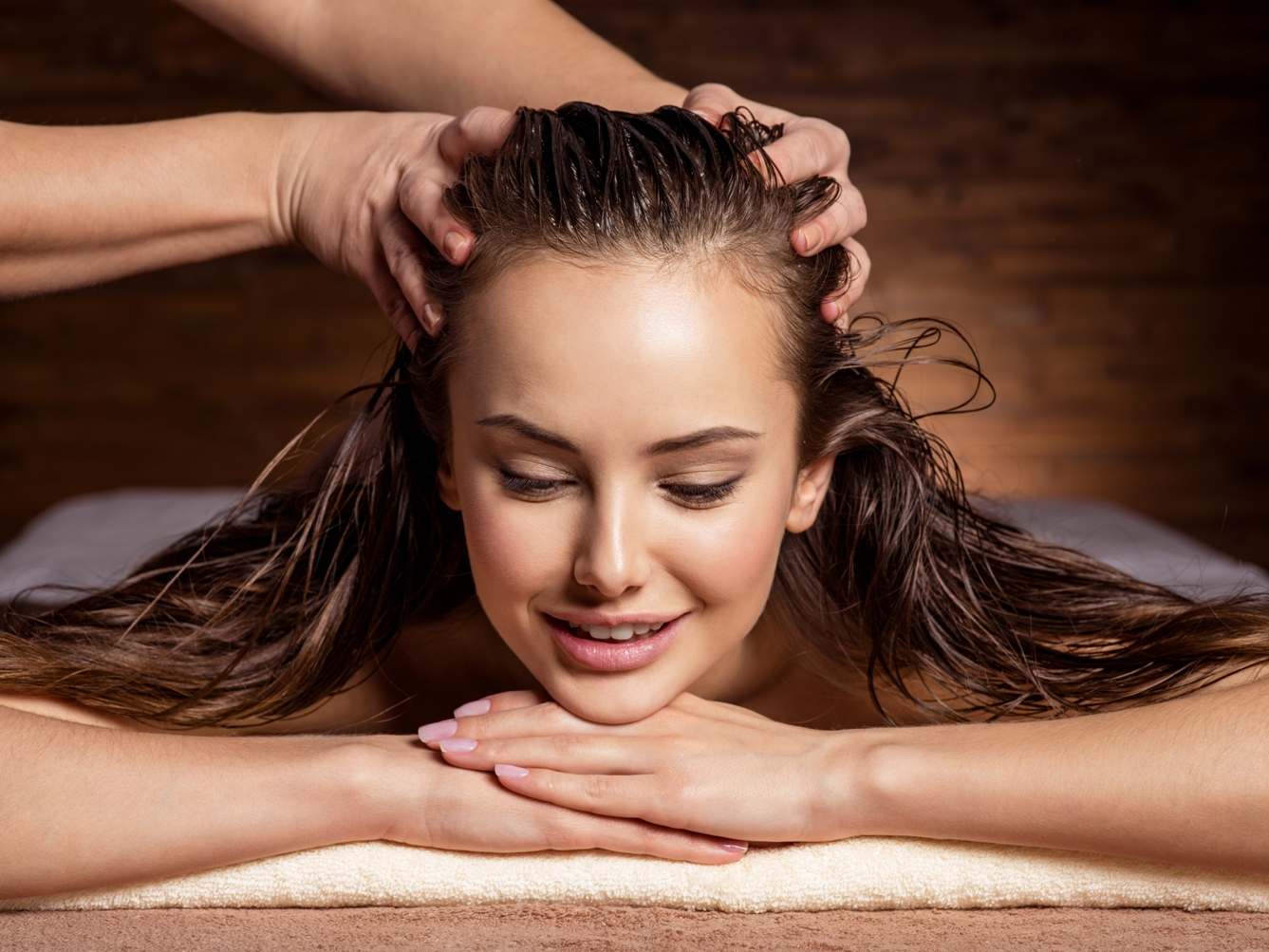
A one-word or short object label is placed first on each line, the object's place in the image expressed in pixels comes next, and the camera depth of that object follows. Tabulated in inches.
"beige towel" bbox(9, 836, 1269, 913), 35.6
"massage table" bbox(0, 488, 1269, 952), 35.0
